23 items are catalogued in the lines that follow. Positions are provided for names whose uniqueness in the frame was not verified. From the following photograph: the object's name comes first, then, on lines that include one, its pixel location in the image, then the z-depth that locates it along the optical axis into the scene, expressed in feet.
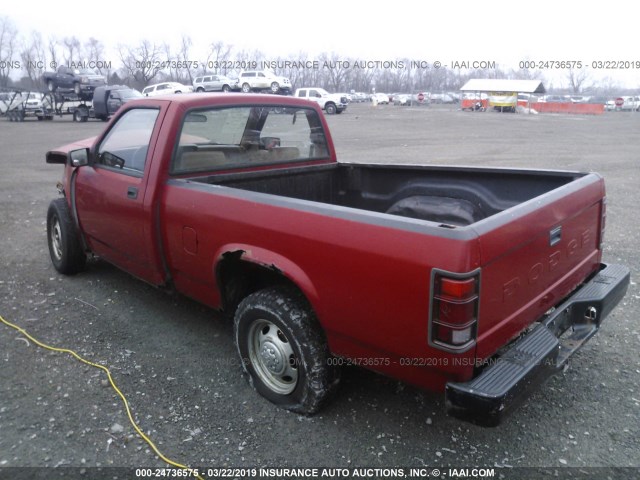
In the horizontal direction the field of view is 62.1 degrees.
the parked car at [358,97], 256.85
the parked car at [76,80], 105.70
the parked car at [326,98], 129.70
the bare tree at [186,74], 264.72
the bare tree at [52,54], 286.70
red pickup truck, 7.56
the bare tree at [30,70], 219.63
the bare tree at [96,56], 234.64
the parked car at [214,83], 137.90
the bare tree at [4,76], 221.87
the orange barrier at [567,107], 163.32
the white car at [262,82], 135.23
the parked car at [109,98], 91.61
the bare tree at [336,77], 320.91
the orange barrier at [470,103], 185.57
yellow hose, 8.98
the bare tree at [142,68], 222.28
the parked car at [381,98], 217.03
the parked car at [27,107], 110.52
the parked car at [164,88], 120.16
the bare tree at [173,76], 273.56
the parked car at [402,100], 212.23
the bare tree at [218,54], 277.13
